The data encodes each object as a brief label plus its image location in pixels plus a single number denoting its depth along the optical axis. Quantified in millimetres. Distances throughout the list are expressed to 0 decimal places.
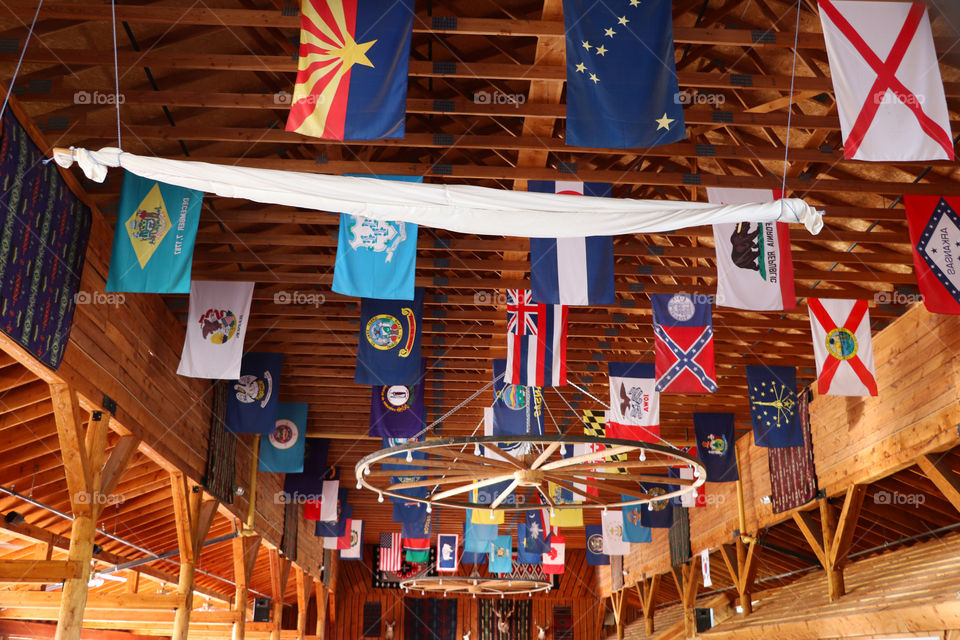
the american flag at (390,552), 27516
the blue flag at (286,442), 15953
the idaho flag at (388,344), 11266
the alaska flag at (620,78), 6812
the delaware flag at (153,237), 8711
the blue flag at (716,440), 17109
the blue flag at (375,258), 8930
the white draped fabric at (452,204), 5961
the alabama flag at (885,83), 6621
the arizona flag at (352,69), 6738
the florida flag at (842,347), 11023
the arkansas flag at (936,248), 8828
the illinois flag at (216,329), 11156
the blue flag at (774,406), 14047
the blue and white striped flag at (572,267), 9125
